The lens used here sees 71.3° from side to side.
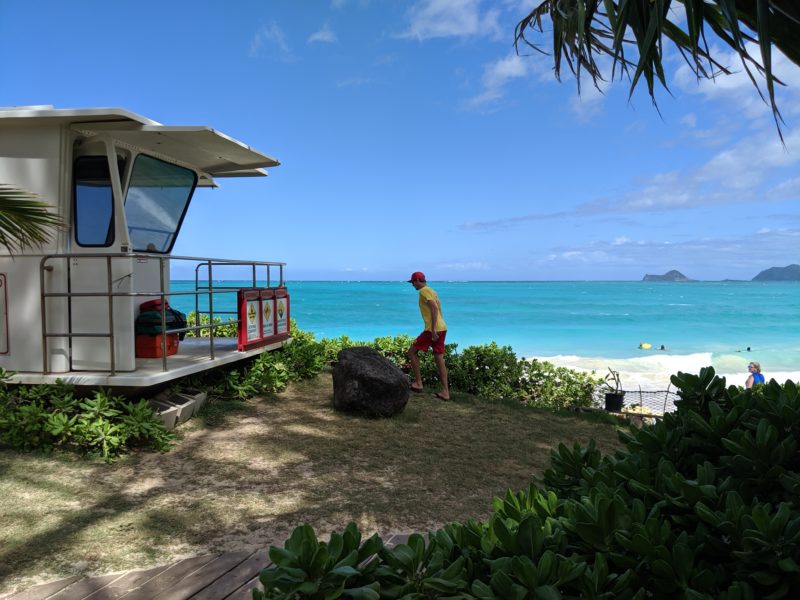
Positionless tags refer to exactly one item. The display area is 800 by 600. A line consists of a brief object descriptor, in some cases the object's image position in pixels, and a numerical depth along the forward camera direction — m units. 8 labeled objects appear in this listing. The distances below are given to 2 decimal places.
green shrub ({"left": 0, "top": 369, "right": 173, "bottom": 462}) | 5.80
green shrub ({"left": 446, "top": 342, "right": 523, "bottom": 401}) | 10.14
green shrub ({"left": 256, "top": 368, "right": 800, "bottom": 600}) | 1.63
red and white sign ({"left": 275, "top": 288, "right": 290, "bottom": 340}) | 9.22
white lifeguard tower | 6.30
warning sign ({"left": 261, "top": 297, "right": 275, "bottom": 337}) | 8.73
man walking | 8.88
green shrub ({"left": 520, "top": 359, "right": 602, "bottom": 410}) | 10.14
